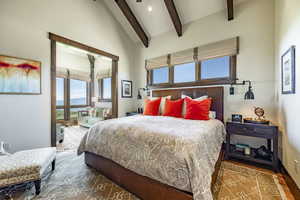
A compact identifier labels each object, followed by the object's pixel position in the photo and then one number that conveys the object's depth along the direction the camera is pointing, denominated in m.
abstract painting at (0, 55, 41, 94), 2.36
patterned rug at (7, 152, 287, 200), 1.67
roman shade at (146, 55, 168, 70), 4.15
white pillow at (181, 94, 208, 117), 3.00
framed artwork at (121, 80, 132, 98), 4.55
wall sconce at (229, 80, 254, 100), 2.66
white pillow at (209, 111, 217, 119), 2.94
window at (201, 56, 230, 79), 3.18
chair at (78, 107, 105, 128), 5.50
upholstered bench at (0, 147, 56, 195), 1.57
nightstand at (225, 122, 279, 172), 2.22
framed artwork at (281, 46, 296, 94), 1.87
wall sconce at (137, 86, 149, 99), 4.63
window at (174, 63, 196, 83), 3.72
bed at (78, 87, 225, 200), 1.29
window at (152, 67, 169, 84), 4.24
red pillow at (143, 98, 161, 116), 3.33
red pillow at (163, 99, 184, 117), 3.00
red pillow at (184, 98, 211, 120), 2.62
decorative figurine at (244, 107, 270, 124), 2.44
